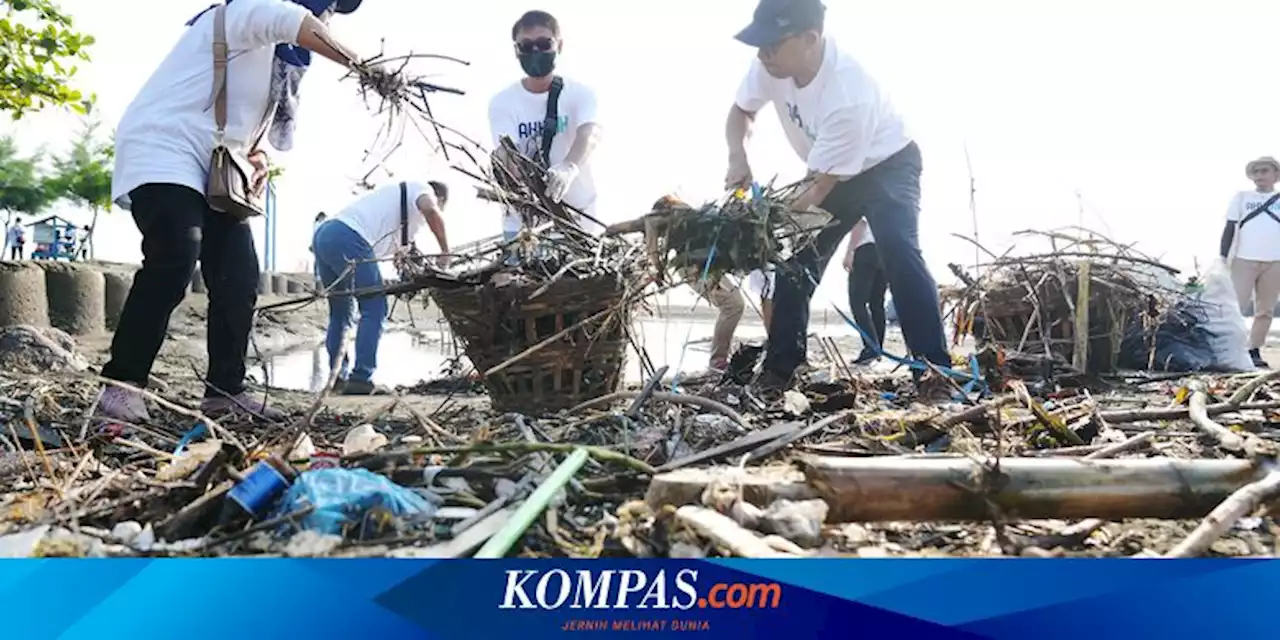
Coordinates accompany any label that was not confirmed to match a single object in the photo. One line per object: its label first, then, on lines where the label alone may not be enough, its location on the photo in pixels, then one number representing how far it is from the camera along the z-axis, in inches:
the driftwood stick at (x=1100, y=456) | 42.3
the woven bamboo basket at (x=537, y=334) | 81.8
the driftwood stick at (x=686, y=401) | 68.8
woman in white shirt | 79.5
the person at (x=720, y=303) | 70.7
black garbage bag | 137.6
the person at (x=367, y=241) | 132.4
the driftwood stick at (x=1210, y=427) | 53.2
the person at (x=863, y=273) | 158.6
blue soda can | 42.2
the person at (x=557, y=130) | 96.3
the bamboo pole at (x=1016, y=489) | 40.3
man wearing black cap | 95.5
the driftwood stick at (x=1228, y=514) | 36.4
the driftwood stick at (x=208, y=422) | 48.9
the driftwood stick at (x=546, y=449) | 47.6
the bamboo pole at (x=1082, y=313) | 124.0
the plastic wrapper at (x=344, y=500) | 40.5
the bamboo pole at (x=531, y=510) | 36.9
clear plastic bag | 138.7
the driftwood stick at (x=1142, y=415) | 66.4
